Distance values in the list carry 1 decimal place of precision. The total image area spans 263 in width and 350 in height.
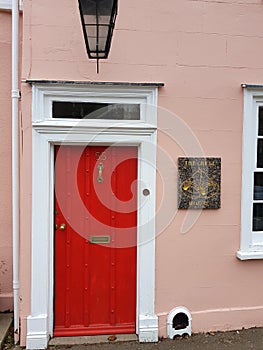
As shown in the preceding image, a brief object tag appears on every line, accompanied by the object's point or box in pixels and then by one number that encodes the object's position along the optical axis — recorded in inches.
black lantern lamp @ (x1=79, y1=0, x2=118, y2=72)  142.4
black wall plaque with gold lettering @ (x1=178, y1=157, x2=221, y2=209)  174.6
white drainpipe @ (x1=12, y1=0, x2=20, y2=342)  173.2
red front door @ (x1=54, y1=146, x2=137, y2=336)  174.2
